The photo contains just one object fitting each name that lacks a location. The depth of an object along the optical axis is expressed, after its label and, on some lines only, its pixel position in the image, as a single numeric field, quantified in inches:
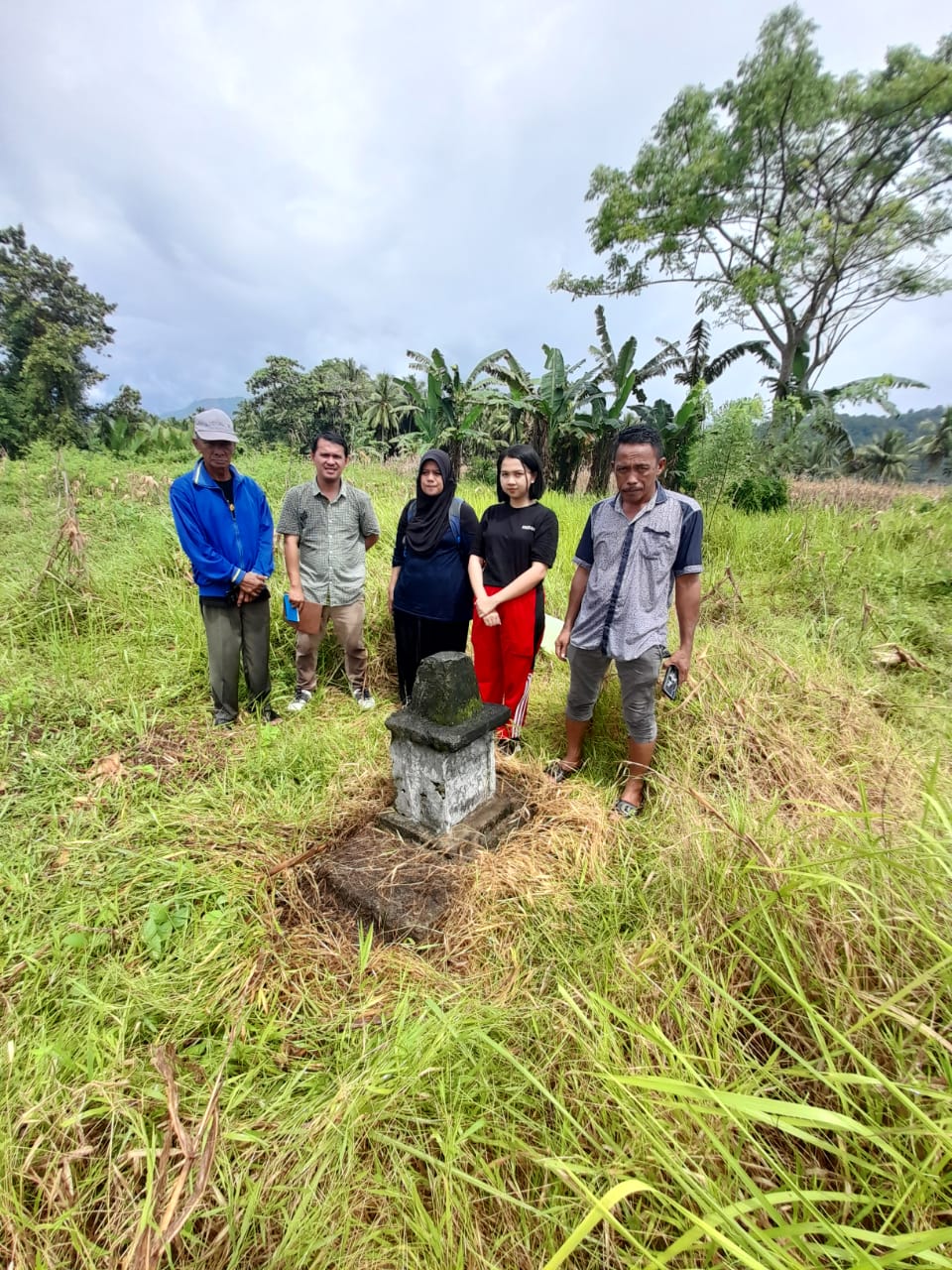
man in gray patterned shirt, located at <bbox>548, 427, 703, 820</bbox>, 80.6
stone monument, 74.3
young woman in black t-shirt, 95.8
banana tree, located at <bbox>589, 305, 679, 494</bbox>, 456.1
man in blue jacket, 102.4
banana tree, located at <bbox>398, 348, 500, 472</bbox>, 462.6
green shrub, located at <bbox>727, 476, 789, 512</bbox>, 319.6
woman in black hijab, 104.6
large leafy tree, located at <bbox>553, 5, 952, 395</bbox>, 455.2
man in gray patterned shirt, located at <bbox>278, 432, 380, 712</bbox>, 114.7
